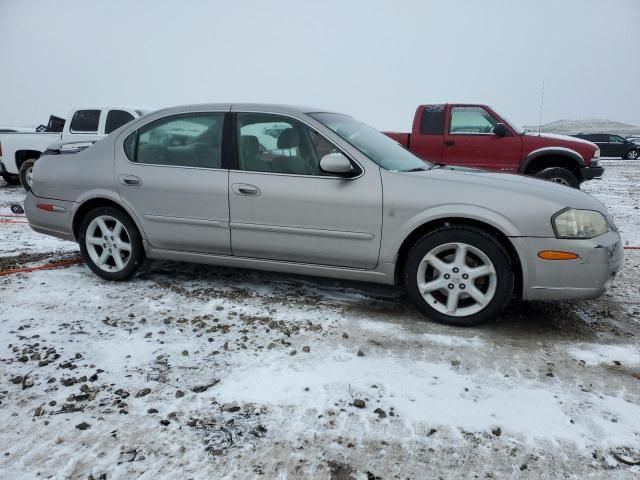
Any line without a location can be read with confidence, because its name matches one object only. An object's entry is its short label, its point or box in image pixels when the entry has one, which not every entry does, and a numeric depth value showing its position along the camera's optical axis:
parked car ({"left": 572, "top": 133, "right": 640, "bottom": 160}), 25.44
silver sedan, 3.26
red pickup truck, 8.32
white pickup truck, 9.58
